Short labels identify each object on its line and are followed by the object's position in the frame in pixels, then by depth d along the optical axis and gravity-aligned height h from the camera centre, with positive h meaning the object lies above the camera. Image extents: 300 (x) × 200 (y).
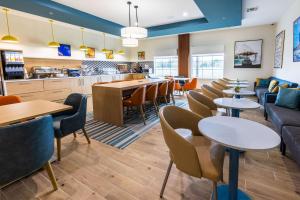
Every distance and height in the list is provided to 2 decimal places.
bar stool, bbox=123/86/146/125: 3.49 -0.45
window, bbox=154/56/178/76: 8.52 +0.57
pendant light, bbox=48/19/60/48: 5.32 +1.12
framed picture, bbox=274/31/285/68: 4.88 +0.79
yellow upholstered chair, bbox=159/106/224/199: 1.18 -0.65
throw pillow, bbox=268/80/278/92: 4.37 -0.28
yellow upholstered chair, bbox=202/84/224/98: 3.20 -0.31
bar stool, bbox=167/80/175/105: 4.99 -0.31
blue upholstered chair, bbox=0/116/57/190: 1.23 -0.55
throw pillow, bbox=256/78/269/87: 5.92 -0.28
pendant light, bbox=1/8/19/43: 4.14 +1.03
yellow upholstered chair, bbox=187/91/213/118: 2.10 -0.43
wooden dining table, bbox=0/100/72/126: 1.65 -0.36
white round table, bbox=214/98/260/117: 1.93 -0.36
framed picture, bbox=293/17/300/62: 3.49 +0.69
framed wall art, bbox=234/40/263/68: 6.44 +0.84
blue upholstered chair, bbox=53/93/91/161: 2.13 -0.58
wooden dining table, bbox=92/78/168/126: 3.36 -0.53
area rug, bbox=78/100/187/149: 2.81 -1.04
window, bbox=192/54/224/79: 7.40 +0.45
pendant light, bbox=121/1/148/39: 3.95 +1.09
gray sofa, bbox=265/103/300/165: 1.76 -0.67
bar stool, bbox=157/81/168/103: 4.54 -0.35
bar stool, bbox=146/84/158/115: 3.97 -0.37
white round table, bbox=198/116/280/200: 1.00 -0.41
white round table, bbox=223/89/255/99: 2.77 -0.31
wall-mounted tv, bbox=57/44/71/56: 6.30 +1.12
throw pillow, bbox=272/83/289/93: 3.74 -0.36
